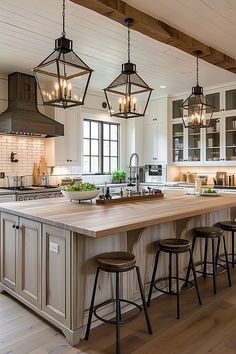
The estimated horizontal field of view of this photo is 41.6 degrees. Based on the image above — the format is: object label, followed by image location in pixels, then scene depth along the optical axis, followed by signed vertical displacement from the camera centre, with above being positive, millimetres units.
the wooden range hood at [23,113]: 4938 +975
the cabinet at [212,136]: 6031 +737
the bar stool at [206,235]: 3299 -681
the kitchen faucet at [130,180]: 4014 -142
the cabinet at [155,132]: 6977 +919
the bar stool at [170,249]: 2783 -699
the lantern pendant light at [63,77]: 2443 +793
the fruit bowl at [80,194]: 3268 -236
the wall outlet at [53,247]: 2436 -595
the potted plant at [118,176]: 7141 -93
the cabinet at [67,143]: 5855 +569
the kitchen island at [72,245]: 2316 -632
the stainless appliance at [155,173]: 7035 -23
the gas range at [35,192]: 4781 -320
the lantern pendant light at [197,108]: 3723 +788
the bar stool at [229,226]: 3707 -659
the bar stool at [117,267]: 2228 -703
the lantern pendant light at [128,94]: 2994 +791
